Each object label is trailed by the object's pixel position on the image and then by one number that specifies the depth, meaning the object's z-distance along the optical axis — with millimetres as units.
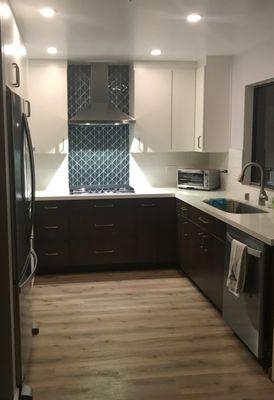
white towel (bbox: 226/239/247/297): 3014
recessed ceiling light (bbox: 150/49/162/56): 4500
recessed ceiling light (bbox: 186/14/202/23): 3217
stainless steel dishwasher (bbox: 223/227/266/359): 2834
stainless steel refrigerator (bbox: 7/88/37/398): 2418
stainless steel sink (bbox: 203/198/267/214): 4281
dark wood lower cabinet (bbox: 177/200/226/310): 3660
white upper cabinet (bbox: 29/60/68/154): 4902
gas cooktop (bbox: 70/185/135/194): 5004
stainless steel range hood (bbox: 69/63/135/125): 4891
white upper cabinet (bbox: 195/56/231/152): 4895
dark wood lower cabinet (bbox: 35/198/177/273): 4773
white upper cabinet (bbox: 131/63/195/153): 5078
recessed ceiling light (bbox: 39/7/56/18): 3047
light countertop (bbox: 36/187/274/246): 2957
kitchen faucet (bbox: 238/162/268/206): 3847
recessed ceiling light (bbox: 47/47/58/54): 4367
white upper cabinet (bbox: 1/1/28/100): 2398
